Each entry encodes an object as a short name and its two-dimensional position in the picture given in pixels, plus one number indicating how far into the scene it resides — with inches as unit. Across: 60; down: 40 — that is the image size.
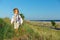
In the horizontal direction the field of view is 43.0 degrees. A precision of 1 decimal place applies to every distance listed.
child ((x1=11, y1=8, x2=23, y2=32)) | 149.3
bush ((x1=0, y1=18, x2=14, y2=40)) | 153.7
